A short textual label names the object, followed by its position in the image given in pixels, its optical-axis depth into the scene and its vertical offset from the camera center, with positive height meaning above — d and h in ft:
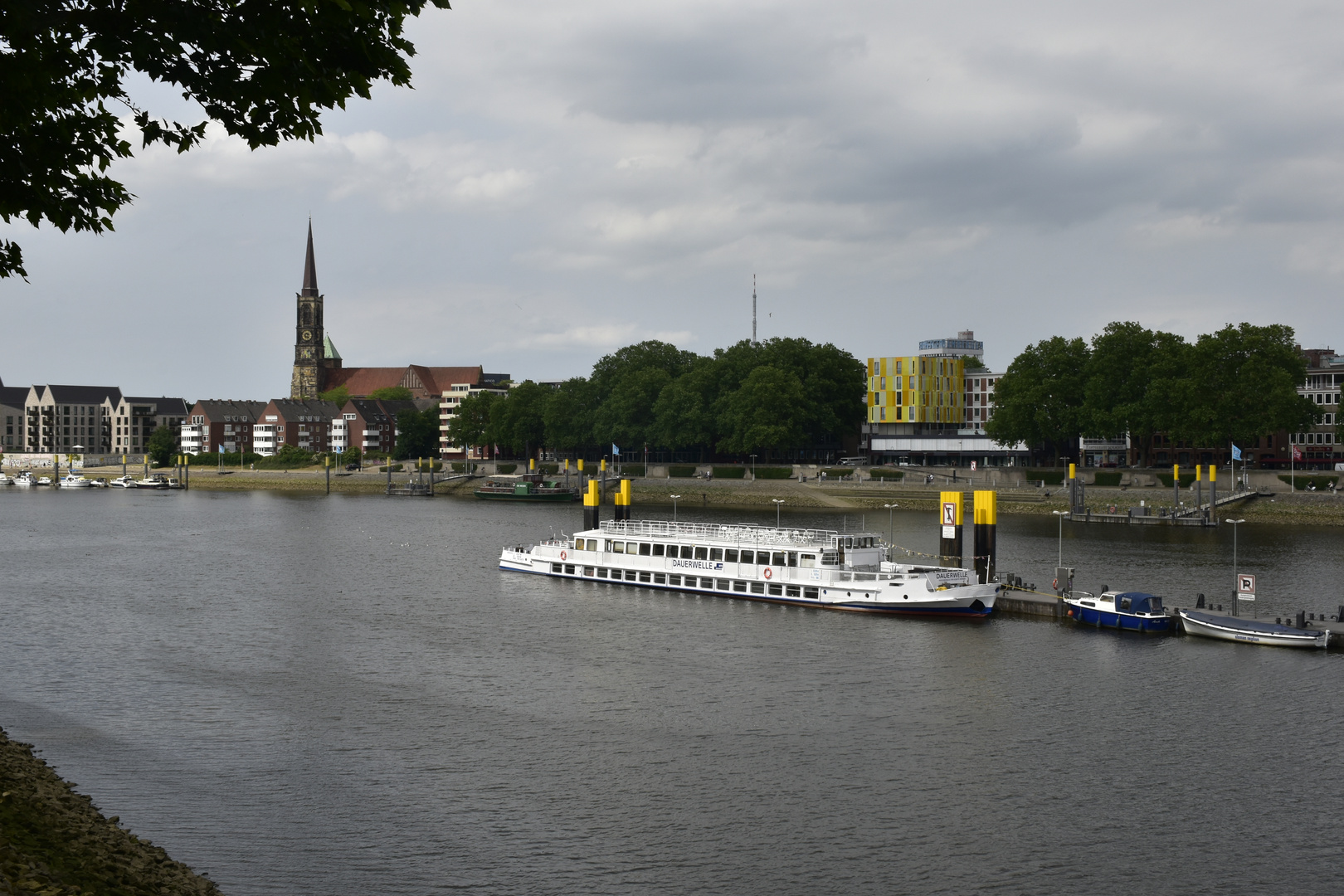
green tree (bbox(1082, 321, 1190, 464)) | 435.94 +28.16
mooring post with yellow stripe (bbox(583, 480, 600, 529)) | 271.10 -13.43
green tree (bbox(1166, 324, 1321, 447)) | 414.82 +22.35
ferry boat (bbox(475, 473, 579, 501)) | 522.47 -18.71
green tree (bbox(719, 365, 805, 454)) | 513.86 +16.98
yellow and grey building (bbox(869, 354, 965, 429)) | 606.14 +31.84
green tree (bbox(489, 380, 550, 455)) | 640.58 +15.79
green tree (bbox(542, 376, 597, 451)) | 609.83 +17.42
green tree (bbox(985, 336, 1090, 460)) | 474.08 +22.84
